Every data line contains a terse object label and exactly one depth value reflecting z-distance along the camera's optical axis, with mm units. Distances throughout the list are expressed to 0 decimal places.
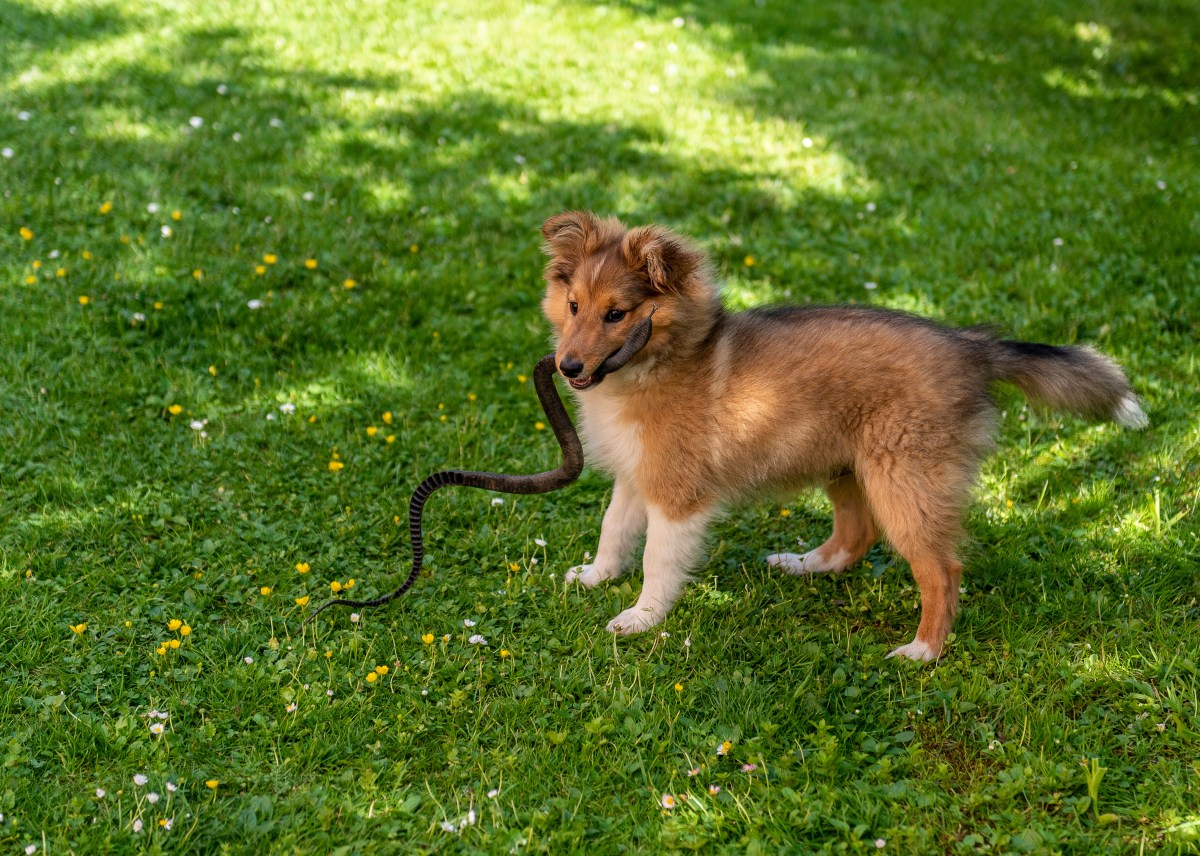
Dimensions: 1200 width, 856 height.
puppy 4504
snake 4602
